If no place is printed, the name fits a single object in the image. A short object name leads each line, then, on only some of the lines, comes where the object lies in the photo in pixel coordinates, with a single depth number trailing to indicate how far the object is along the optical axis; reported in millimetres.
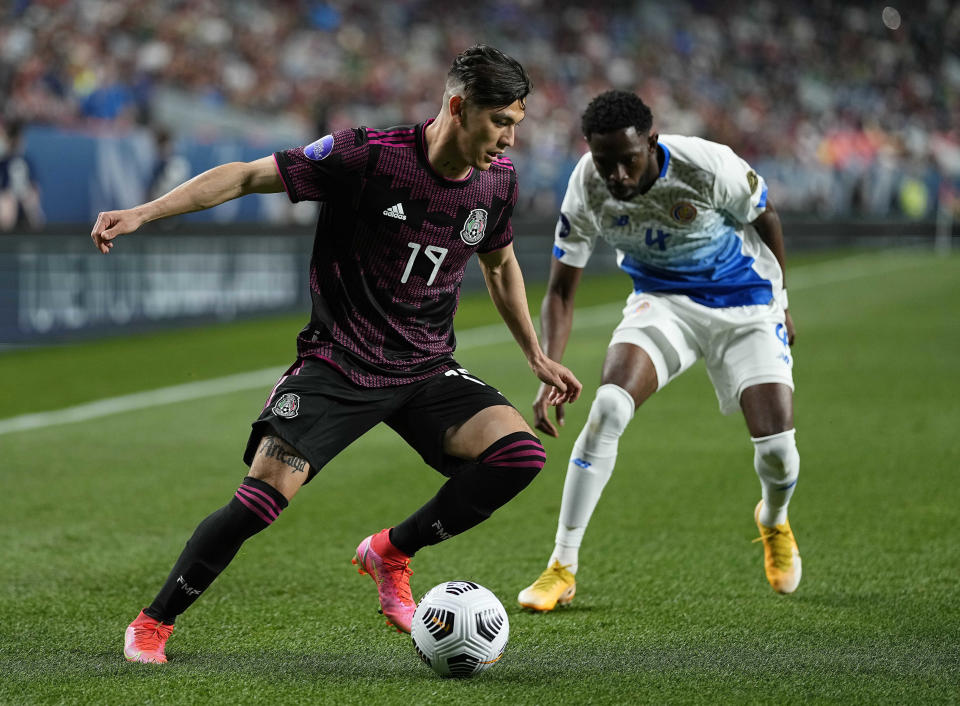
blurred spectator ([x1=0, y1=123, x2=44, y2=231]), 28391
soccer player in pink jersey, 8070
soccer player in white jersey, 10250
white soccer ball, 7801
